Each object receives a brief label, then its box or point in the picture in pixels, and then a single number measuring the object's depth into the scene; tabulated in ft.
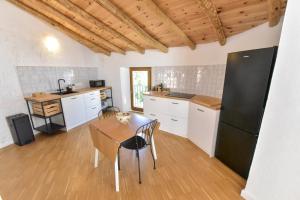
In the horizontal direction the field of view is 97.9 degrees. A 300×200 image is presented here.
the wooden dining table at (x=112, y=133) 5.37
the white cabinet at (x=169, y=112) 9.81
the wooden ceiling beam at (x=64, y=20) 8.34
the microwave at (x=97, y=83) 15.24
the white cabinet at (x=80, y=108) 11.14
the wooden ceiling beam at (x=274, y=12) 4.95
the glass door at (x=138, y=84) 14.16
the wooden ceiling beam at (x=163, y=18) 6.22
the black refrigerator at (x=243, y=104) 5.07
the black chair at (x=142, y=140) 6.29
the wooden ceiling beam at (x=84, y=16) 7.42
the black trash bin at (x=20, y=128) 8.85
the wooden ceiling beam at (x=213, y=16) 5.63
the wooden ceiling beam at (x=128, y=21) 6.64
